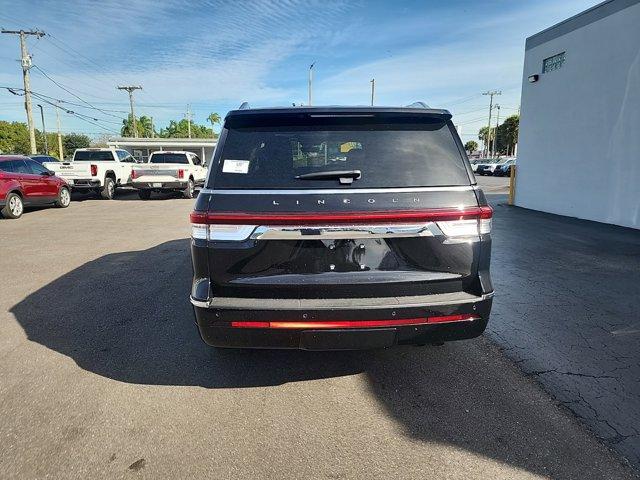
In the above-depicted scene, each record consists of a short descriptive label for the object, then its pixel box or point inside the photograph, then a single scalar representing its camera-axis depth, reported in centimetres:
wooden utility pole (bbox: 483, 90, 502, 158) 8219
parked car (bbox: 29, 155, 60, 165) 2010
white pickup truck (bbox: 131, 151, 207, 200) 1698
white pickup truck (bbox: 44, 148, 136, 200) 1647
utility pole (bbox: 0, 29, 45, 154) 3102
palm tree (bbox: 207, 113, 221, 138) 10572
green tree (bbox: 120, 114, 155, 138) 8624
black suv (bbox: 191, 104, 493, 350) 254
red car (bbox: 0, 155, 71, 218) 1159
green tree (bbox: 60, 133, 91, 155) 8931
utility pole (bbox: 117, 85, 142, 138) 6311
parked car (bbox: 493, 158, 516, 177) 3910
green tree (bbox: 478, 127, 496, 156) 10094
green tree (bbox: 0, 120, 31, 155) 9000
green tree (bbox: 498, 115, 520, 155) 7919
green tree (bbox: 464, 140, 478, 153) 11336
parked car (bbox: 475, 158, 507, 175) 4128
